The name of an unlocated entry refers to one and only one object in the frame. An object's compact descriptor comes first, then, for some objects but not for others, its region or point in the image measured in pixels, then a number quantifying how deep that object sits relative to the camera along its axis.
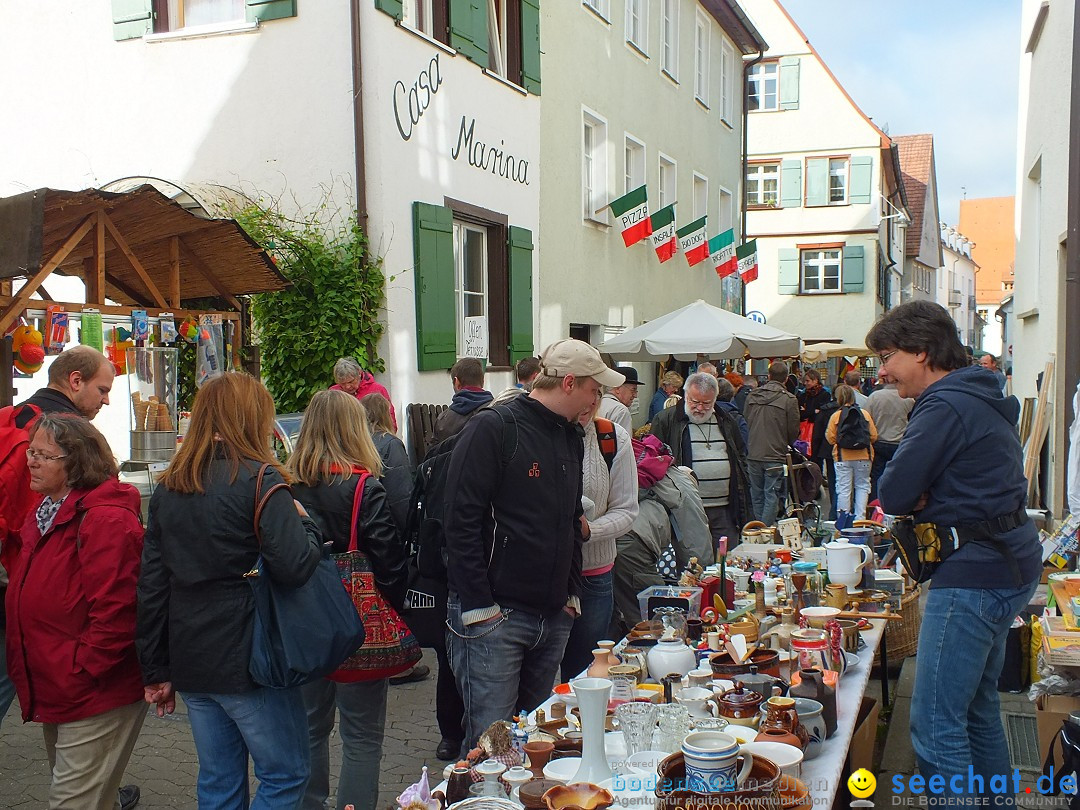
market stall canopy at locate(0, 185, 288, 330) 4.66
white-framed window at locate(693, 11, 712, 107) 17.52
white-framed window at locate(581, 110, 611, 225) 12.94
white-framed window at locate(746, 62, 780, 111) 28.97
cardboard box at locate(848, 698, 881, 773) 3.72
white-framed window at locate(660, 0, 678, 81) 15.71
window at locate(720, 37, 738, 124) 19.39
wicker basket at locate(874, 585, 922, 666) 5.36
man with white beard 6.66
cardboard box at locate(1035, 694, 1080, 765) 4.08
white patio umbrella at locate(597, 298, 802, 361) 10.47
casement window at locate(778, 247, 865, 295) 28.73
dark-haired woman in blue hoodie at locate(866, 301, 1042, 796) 3.16
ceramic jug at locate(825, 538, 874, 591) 4.30
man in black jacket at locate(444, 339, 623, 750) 3.30
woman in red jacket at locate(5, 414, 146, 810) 3.06
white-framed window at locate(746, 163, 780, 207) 29.28
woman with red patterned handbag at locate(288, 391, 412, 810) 3.58
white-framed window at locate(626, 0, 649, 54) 14.13
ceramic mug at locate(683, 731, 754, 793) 2.14
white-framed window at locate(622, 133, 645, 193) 14.40
